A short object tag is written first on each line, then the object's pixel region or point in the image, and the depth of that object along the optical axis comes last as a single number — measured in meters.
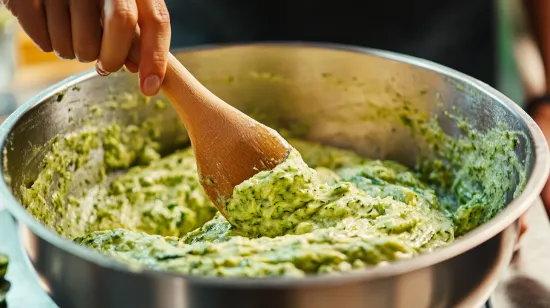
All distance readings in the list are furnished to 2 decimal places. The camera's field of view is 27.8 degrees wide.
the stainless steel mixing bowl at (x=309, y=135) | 0.56
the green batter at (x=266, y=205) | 0.63
